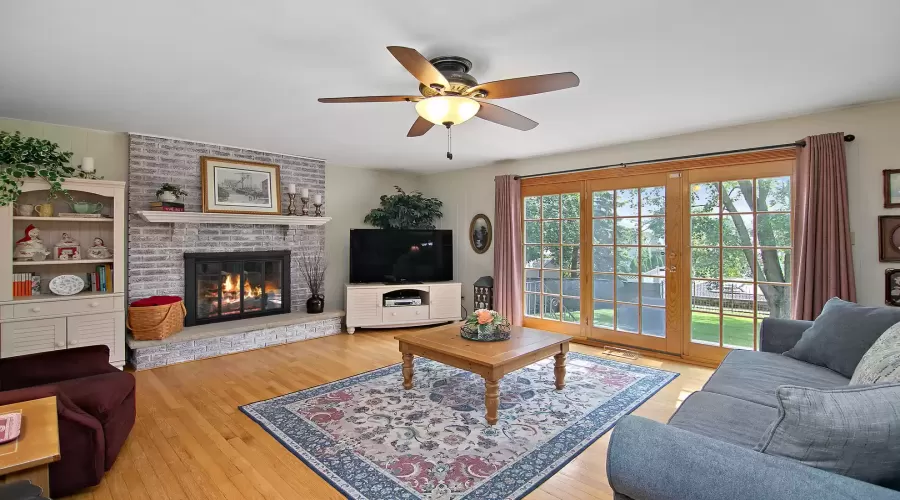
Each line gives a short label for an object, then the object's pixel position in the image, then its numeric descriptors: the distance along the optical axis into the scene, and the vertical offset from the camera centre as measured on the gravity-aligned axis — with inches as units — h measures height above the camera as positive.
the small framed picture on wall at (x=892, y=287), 120.6 -10.5
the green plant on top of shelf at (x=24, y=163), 125.2 +28.0
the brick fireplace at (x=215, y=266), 162.6 -5.2
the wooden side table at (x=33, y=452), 54.4 -26.4
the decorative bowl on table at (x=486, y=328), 126.6 -23.0
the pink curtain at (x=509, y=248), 208.5 +2.1
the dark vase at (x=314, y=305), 204.5 -25.1
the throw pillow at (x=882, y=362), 60.7 -17.3
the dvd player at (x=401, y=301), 216.7 -25.0
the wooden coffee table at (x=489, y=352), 106.2 -27.2
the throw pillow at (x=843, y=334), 85.7 -18.0
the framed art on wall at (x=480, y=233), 227.6 +10.5
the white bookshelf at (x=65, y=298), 130.6 -13.6
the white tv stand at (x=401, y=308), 209.9 -28.2
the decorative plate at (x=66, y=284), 139.9 -10.1
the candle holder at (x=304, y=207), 199.0 +22.6
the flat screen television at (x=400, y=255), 219.3 -1.3
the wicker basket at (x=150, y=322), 152.1 -24.6
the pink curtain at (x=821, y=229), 124.5 +6.6
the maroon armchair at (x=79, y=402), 76.5 -28.7
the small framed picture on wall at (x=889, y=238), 120.6 +3.5
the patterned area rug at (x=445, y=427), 83.5 -43.4
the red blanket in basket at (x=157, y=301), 158.6 -17.9
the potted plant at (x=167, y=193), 161.3 +23.6
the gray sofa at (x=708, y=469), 38.6 -21.8
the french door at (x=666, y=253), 146.7 -0.5
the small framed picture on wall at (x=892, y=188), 120.6 +17.8
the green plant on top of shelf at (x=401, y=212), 230.2 +22.6
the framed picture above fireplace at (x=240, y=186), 177.6 +29.7
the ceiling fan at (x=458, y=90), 77.0 +32.2
